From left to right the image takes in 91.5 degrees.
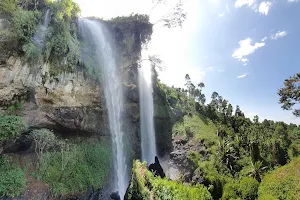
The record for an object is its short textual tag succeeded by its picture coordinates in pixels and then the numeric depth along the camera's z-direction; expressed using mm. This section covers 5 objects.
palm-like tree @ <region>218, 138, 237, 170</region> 18883
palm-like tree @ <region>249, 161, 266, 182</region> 15915
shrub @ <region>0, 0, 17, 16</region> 10104
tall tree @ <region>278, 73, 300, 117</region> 10289
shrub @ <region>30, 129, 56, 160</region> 10328
